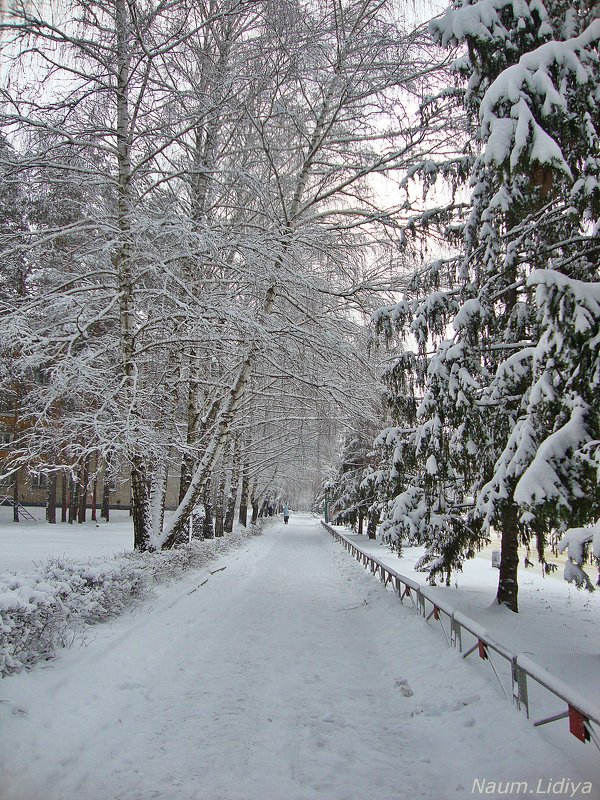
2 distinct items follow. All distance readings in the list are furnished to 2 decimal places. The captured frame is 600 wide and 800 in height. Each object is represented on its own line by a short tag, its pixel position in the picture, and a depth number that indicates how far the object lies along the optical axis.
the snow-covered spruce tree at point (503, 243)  4.48
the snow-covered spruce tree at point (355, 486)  24.22
